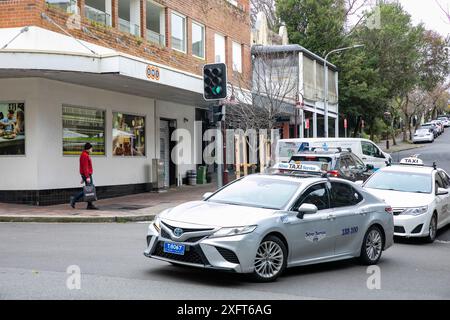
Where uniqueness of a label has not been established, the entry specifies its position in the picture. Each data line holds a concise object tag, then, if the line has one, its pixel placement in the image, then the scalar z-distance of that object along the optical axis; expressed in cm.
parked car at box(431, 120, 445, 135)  7417
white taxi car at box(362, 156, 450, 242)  1165
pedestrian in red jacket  1602
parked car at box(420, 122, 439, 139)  6226
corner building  1617
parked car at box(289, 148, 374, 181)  1577
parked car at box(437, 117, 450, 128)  8947
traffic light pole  1506
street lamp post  3337
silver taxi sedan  729
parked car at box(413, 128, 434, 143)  5819
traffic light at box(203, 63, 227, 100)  1454
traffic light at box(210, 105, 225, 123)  1499
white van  1936
